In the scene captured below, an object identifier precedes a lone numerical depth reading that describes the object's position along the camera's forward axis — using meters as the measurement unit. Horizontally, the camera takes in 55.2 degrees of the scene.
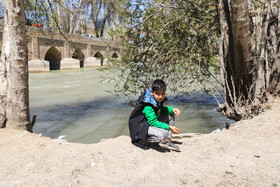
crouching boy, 3.71
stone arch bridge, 31.33
